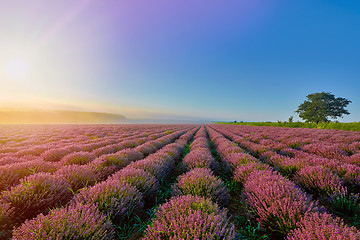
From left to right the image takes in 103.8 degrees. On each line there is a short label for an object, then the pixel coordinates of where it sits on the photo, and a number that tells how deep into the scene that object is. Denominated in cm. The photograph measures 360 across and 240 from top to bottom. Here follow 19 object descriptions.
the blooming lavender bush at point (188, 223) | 152
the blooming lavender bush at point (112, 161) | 444
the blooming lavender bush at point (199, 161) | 441
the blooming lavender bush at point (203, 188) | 272
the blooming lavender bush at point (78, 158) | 477
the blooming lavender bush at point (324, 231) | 136
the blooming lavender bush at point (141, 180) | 298
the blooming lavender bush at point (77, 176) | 318
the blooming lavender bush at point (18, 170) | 306
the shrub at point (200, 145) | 753
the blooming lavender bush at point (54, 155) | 544
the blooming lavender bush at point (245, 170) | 354
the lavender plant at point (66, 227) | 149
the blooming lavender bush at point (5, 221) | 195
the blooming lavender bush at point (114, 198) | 220
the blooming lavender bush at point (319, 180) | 282
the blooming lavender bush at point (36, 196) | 227
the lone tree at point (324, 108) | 4126
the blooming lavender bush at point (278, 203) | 191
